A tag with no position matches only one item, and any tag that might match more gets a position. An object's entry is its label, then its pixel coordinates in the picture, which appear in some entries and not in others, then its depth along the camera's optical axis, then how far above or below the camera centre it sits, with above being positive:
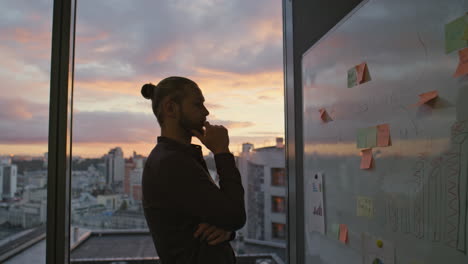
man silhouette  0.91 -0.10
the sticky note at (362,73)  1.15 +0.30
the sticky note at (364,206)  1.12 -0.17
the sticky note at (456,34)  0.75 +0.29
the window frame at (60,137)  1.79 +0.12
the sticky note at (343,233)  1.28 -0.30
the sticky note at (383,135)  1.03 +0.07
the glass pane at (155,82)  2.00 +0.40
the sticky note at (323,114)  1.48 +0.19
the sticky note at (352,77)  1.23 +0.30
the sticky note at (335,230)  1.34 -0.30
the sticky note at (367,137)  1.10 +0.07
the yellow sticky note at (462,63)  0.74 +0.21
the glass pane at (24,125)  1.82 +0.19
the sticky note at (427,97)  0.83 +0.16
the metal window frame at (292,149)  1.84 +0.05
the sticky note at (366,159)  1.13 -0.01
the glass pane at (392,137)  0.79 +0.06
